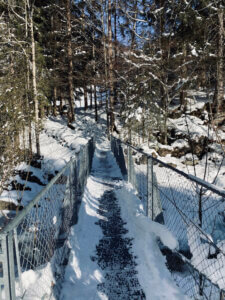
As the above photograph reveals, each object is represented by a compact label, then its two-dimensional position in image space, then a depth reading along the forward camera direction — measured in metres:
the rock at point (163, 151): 15.36
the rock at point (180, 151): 15.61
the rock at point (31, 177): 10.91
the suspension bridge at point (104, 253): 2.13
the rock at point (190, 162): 14.46
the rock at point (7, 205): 8.34
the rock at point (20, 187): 9.79
